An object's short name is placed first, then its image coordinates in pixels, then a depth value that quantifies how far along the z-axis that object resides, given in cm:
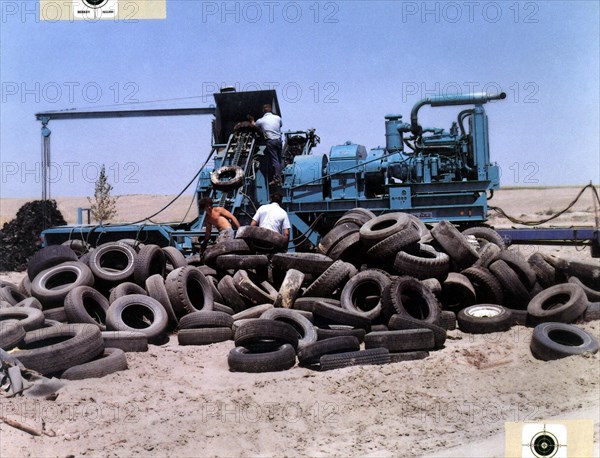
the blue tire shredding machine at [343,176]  1491
